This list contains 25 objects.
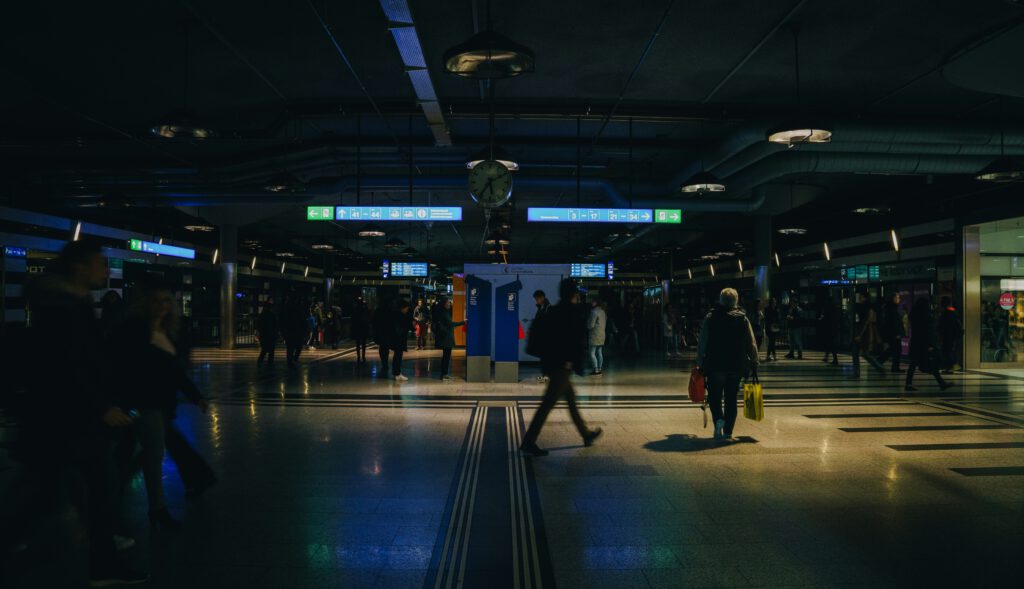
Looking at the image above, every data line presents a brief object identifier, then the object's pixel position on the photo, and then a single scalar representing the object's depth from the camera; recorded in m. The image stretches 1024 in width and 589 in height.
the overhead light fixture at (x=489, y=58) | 6.50
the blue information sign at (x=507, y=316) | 12.47
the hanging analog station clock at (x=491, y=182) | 10.96
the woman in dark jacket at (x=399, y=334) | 12.78
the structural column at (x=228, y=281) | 23.70
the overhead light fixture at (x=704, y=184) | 12.13
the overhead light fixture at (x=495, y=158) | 11.40
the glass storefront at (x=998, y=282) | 15.84
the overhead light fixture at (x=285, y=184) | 12.66
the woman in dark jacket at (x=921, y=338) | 11.11
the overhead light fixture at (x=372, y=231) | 18.17
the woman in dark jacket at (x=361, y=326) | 16.19
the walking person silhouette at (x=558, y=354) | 6.31
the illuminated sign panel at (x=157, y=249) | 19.45
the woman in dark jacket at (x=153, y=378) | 4.16
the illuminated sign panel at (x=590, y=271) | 26.09
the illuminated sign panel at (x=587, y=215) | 12.60
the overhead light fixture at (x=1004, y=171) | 10.49
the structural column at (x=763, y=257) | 20.94
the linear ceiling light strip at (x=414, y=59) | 6.94
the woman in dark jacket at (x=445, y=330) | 13.37
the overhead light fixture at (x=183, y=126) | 9.34
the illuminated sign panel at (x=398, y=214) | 12.67
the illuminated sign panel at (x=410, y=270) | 29.67
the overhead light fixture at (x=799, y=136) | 9.34
